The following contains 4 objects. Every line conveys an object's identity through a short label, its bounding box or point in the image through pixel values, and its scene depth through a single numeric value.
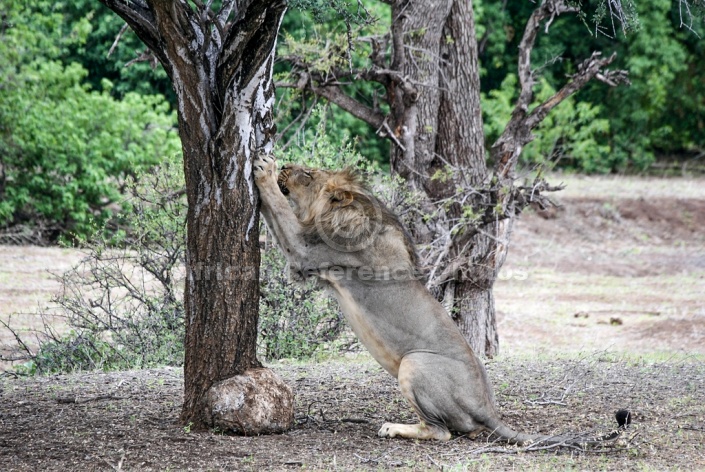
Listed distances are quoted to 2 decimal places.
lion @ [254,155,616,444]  12.86
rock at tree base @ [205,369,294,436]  12.22
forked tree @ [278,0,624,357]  21.17
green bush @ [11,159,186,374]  19.41
